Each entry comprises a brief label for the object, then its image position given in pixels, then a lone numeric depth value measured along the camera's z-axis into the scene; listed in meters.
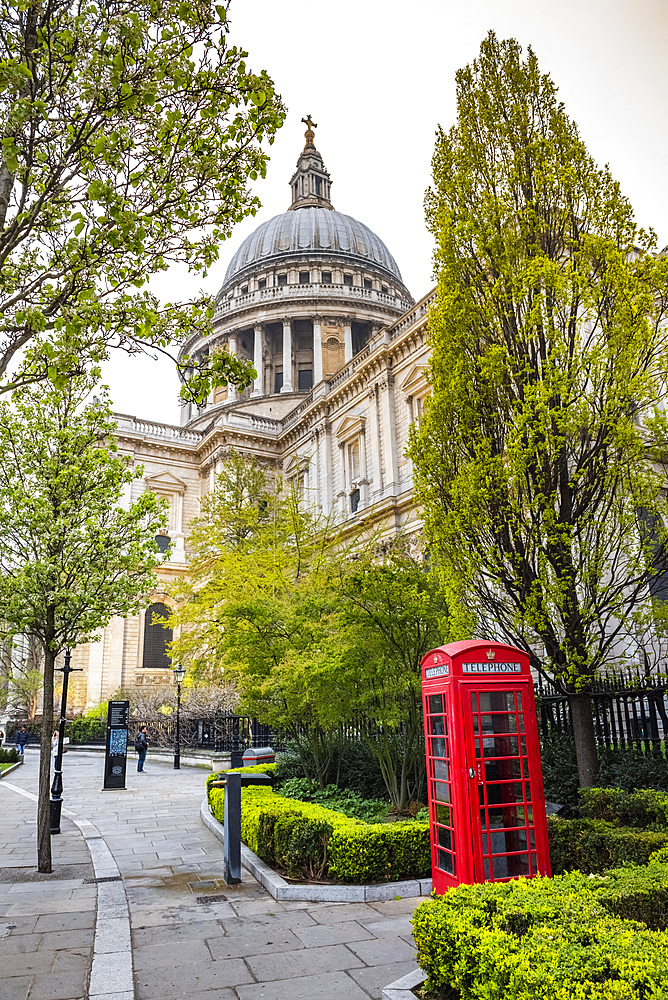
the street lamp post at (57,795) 11.38
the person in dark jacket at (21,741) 31.17
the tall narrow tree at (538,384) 8.50
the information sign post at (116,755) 18.94
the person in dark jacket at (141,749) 23.65
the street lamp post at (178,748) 24.70
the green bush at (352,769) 11.92
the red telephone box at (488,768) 5.98
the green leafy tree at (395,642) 10.22
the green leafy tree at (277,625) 11.07
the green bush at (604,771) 8.59
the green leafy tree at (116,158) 5.57
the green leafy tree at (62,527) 9.88
